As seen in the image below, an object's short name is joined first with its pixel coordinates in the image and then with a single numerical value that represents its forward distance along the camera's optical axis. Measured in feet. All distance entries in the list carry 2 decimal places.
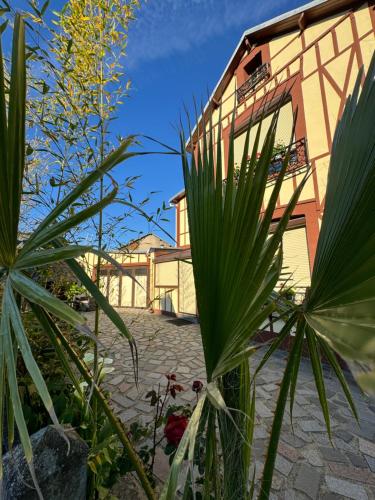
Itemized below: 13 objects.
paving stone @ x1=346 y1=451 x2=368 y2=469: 6.70
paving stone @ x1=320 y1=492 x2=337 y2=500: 5.60
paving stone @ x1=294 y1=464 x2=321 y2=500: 5.80
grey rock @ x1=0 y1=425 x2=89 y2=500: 3.39
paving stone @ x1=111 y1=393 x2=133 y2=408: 9.90
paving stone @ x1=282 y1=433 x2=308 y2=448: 7.59
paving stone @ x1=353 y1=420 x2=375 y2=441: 8.01
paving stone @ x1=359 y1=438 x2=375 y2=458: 7.20
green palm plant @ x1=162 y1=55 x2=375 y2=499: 1.91
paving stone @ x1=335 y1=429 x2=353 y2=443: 7.87
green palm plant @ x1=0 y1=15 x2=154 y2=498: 1.84
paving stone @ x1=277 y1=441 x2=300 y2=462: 6.99
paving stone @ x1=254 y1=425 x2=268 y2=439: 7.97
